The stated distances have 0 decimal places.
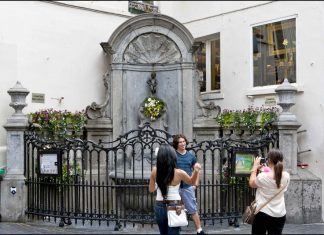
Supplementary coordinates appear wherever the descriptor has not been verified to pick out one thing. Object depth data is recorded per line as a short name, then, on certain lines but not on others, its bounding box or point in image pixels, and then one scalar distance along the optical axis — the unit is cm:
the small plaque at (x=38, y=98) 1215
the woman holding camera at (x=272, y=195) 646
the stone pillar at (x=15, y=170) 1020
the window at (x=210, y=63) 1407
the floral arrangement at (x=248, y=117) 1130
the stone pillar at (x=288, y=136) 1032
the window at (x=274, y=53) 1212
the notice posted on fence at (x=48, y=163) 1000
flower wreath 1268
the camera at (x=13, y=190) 1022
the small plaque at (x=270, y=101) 1207
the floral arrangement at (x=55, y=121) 1135
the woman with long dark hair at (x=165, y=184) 625
